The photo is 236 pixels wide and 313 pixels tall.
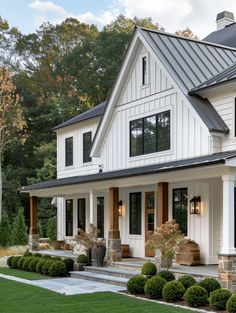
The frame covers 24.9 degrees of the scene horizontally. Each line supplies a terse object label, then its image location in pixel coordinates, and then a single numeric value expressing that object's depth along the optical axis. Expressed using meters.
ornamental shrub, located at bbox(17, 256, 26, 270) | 18.72
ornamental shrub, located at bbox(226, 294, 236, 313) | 9.87
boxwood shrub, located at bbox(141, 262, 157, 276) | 13.57
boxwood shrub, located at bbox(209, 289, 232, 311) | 10.41
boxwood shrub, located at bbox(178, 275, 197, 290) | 11.83
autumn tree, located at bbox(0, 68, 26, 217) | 32.31
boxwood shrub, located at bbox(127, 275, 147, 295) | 12.47
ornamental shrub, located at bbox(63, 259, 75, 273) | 17.02
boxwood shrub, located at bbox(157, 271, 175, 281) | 12.76
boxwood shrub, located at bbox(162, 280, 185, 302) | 11.43
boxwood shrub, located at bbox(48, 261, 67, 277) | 16.39
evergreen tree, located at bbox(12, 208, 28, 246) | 28.38
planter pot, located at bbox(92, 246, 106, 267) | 16.69
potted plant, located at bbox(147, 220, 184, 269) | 13.24
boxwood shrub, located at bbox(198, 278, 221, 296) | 11.38
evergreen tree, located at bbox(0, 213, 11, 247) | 28.53
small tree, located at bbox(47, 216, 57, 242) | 30.57
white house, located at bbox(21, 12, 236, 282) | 14.48
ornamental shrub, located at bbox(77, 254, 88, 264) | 17.09
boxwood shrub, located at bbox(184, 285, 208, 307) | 10.86
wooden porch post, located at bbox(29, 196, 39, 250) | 22.44
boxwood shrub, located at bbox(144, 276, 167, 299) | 11.89
